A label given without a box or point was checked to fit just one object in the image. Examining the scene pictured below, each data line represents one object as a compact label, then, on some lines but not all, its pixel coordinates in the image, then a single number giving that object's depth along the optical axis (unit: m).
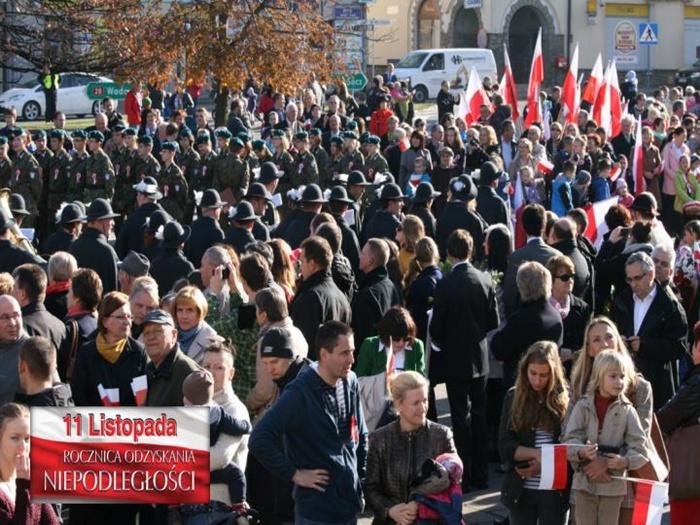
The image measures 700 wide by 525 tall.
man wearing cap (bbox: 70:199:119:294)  11.58
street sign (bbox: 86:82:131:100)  31.23
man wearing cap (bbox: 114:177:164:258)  13.29
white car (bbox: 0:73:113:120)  37.66
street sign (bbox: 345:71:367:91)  31.08
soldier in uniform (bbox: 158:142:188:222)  16.96
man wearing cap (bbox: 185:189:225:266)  12.73
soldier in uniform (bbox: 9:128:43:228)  17.59
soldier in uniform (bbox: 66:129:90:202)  17.85
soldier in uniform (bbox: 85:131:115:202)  17.62
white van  42.94
